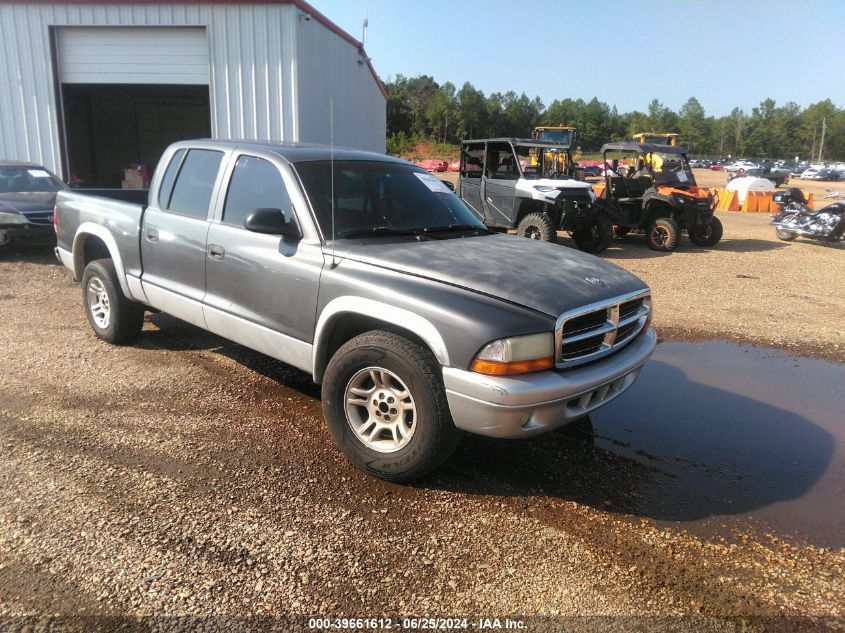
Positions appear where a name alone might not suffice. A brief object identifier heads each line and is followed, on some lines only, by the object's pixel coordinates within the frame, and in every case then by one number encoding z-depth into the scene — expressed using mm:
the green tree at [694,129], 128375
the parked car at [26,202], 9414
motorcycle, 13859
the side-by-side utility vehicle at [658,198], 12898
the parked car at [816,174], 58931
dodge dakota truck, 3039
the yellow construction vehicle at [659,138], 28209
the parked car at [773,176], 43688
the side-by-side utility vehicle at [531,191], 11445
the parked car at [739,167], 60659
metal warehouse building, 13750
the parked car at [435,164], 48572
